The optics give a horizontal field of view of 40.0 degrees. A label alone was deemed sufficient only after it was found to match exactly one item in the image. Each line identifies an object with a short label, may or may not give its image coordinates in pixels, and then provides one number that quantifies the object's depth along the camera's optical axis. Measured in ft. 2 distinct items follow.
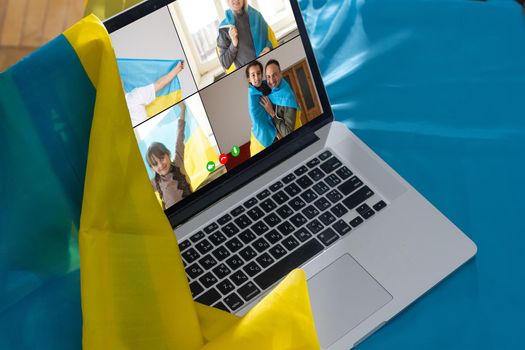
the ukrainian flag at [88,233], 2.16
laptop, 2.54
